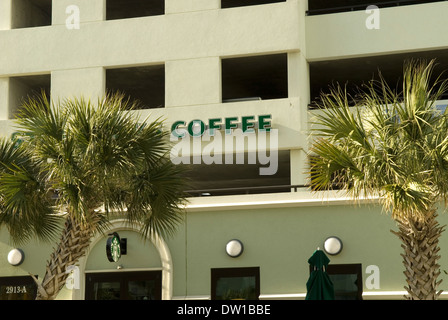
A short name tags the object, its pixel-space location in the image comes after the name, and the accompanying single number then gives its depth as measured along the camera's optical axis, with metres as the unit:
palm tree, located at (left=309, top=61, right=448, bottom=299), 16.00
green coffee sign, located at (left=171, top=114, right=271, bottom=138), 25.80
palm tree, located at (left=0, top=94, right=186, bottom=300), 18.31
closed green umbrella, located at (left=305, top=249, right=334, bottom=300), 16.97
